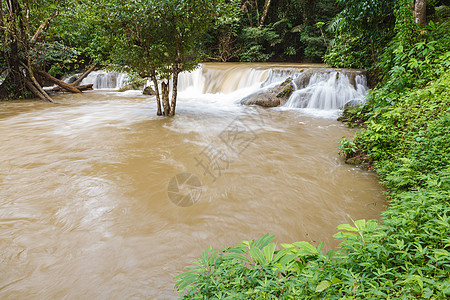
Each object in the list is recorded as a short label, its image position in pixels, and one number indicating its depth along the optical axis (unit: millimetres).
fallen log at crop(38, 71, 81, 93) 13353
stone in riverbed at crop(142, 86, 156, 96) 14328
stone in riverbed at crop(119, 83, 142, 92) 15973
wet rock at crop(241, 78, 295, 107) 10266
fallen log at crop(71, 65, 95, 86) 15720
